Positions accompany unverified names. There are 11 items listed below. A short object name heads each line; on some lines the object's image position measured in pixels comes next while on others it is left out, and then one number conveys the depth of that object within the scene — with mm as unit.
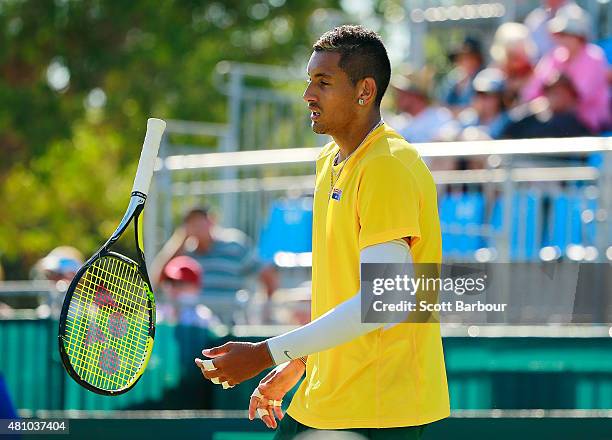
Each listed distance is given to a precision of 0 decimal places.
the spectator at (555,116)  17234
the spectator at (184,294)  16141
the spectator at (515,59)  19219
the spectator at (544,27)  19687
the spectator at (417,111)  19187
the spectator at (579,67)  17406
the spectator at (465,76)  20500
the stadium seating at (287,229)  18500
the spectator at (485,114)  18266
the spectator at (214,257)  18047
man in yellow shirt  7457
